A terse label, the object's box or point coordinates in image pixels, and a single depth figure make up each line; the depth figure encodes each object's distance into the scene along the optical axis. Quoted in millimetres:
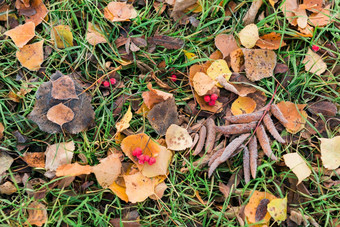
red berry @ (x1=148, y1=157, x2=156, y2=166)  581
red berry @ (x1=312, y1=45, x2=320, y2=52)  612
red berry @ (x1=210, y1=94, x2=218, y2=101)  593
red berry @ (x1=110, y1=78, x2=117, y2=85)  609
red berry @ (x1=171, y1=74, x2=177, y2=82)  611
